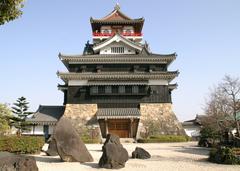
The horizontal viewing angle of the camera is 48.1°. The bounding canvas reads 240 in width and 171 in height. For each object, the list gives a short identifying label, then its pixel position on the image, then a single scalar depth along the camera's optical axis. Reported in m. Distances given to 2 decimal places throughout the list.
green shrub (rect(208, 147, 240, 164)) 13.80
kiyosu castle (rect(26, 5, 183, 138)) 34.34
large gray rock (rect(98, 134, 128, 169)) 12.68
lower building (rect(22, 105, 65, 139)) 34.38
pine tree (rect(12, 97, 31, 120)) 33.92
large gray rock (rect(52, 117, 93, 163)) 14.18
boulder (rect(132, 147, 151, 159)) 15.98
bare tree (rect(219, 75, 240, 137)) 17.20
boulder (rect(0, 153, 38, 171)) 9.96
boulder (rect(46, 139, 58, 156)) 17.44
